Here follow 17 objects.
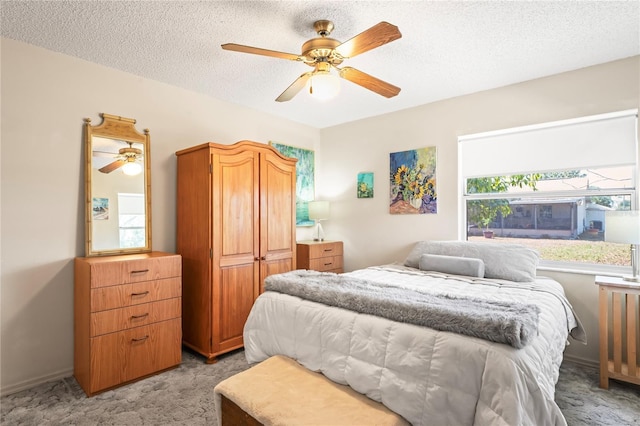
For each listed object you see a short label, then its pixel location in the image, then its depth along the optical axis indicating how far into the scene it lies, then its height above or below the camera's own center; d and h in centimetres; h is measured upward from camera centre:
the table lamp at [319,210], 424 +4
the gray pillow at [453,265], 277 -46
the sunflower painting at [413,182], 360 +36
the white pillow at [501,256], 268 -38
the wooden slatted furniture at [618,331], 226 -86
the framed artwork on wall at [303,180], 430 +46
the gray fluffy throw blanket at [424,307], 132 -46
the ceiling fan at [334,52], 173 +95
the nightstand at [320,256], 387 -52
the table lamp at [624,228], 223 -11
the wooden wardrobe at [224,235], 281 -20
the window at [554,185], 272 +26
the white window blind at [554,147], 269 +61
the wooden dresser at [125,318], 225 -77
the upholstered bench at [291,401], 131 -83
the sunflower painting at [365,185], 413 +36
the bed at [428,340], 121 -60
